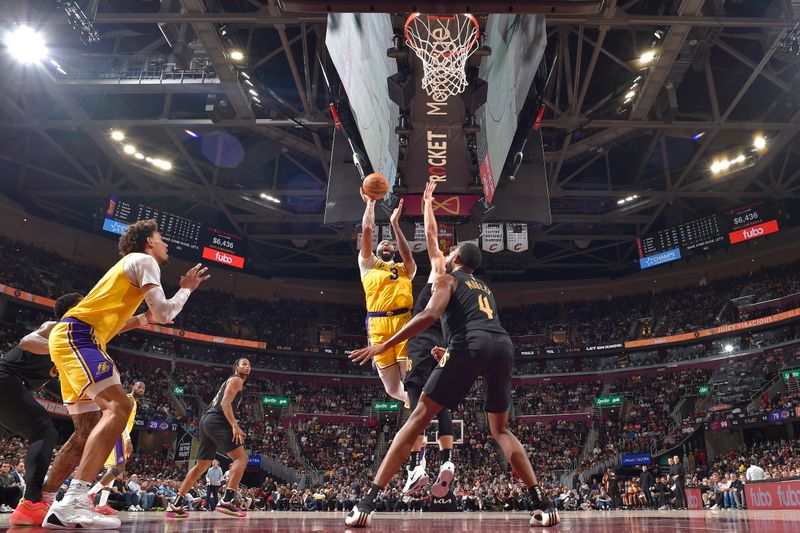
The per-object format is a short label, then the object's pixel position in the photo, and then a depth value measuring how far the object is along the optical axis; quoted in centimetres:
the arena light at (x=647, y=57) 1592
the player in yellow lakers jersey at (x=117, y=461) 664
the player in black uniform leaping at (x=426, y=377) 544
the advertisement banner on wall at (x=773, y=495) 1105
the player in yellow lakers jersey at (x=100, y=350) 394
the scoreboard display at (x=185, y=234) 2330
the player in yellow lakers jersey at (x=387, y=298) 674
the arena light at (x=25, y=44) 1392
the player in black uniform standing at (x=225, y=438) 782
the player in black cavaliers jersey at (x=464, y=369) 437
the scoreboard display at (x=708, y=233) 2312
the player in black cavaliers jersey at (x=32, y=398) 467
